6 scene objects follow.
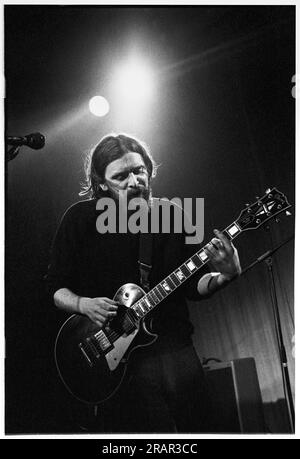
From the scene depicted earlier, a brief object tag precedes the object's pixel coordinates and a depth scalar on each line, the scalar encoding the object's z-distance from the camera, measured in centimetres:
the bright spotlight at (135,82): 278
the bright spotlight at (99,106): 277
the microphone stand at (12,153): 268
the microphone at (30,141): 248
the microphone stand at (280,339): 250
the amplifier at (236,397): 245
